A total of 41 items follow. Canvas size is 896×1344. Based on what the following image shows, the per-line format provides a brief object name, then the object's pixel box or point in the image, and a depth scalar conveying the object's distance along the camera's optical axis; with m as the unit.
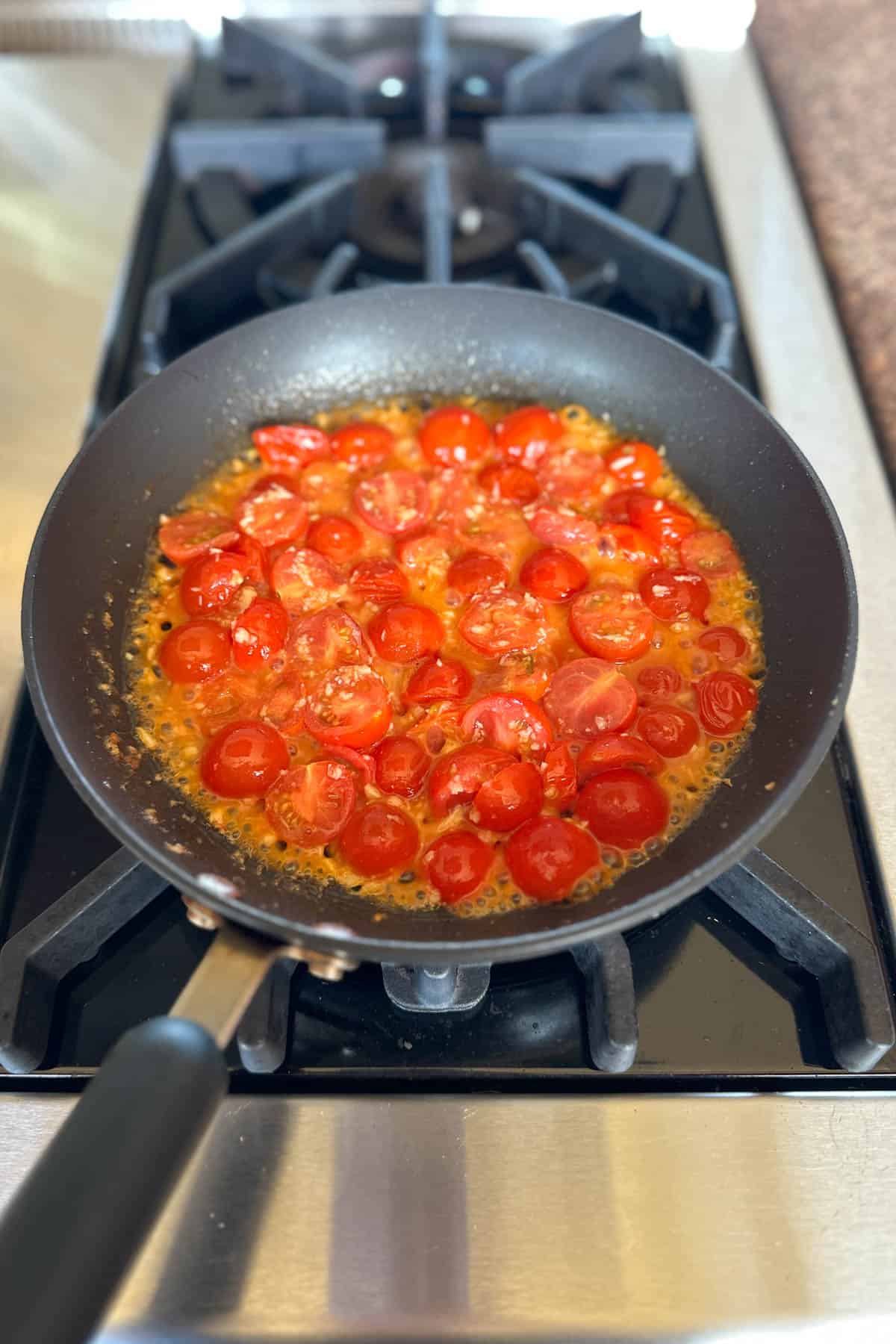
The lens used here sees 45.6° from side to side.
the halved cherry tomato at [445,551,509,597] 0.38
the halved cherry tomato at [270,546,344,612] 0.38
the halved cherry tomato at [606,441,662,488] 0.41
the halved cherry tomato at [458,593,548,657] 0.37
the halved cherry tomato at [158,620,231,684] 0.36
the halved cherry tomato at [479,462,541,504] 0.41
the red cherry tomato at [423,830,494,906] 0.31
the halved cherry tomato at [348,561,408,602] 0.38
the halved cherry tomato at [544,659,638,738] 0.34
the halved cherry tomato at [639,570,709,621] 0.37
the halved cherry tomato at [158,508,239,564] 0.38
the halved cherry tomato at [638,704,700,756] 0.34
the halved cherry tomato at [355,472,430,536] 0.40
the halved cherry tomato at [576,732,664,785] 0.33
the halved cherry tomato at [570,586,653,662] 0.36
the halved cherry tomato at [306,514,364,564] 0.40
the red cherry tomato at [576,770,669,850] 0.32
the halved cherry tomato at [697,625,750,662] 0.36
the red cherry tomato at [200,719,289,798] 0.33
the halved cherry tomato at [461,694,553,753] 0.34
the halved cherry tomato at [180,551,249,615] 0.37
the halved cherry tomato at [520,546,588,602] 0.38
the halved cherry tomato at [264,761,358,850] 0.32
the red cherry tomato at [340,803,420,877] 0.31
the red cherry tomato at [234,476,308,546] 0.40
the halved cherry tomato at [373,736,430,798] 0.33
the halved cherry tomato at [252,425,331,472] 0.41
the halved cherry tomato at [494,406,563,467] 0.42
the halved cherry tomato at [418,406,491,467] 0.42
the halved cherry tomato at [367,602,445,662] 0.36
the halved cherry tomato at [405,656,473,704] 0.35
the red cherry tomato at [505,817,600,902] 0.30
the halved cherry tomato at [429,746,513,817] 0.33
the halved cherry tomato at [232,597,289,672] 0.36
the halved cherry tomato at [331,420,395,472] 0.42
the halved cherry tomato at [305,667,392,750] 0.34
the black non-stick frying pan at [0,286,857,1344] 0.20
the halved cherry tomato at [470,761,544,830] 0.32
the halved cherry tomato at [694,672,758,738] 0.34
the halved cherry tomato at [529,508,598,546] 0.40
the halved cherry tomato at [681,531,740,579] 0.38
